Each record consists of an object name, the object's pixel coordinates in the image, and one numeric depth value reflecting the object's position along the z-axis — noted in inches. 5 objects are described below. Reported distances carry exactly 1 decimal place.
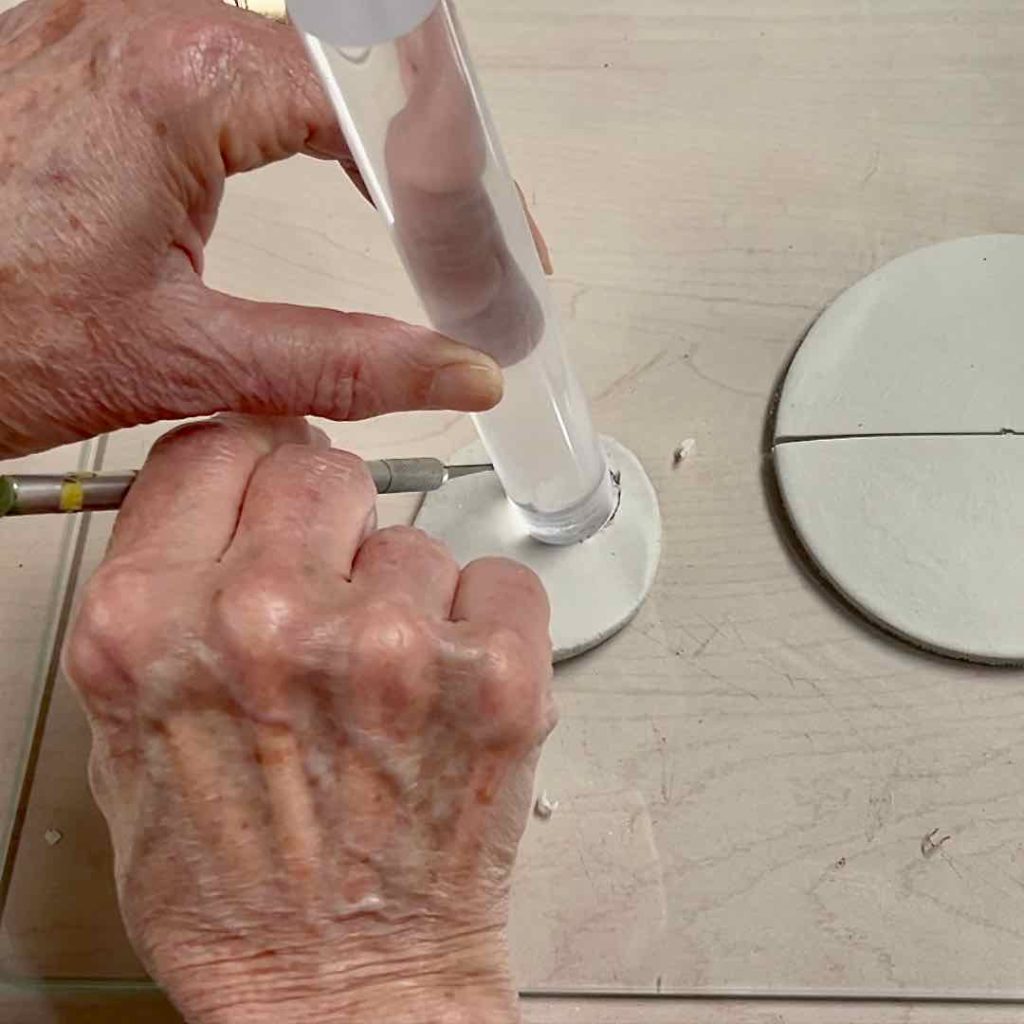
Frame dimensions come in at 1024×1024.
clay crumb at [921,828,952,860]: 20.4
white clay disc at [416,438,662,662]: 21.5
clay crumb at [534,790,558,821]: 21.0
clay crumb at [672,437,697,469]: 22.5
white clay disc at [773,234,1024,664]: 21.2
